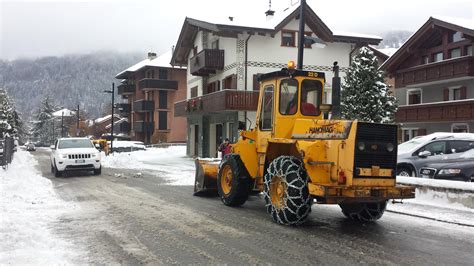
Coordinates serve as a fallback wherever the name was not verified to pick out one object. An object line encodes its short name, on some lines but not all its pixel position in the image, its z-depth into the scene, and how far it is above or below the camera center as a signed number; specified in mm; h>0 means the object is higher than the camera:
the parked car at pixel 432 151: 16125 -508
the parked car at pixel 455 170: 14070 -975
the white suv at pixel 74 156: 18875 -938
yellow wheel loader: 8195 -404
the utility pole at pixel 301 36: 15165 +2980
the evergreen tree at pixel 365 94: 26969 +2241
